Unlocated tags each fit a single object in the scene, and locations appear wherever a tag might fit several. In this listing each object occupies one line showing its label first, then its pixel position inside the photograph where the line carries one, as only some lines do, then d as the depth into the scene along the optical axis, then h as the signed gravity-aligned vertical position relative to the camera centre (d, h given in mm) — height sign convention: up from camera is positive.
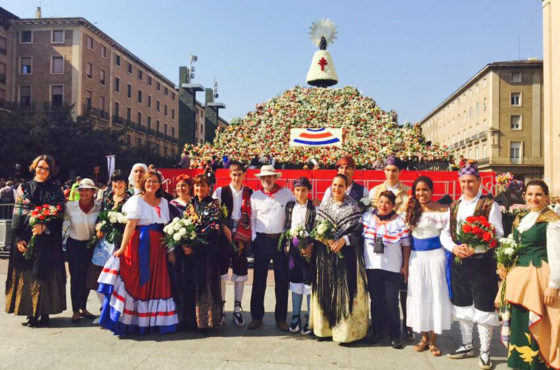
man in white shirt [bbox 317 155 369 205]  5812 +221
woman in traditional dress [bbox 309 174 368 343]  4883 -939
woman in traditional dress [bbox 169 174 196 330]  5328 -1133
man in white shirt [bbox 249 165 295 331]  5562 -635
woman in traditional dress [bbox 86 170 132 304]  5832 -684
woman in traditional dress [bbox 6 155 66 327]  5551 -931
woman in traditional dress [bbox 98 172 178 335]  5172 -1056
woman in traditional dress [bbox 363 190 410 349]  4840 -710
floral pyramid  15180 +2485
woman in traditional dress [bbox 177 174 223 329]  5270 -934
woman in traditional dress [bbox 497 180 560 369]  3850 -811
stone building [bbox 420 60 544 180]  50375 +9680
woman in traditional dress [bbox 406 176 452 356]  4641 -819
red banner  12289 +516
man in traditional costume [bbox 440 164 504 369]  4395 -765
